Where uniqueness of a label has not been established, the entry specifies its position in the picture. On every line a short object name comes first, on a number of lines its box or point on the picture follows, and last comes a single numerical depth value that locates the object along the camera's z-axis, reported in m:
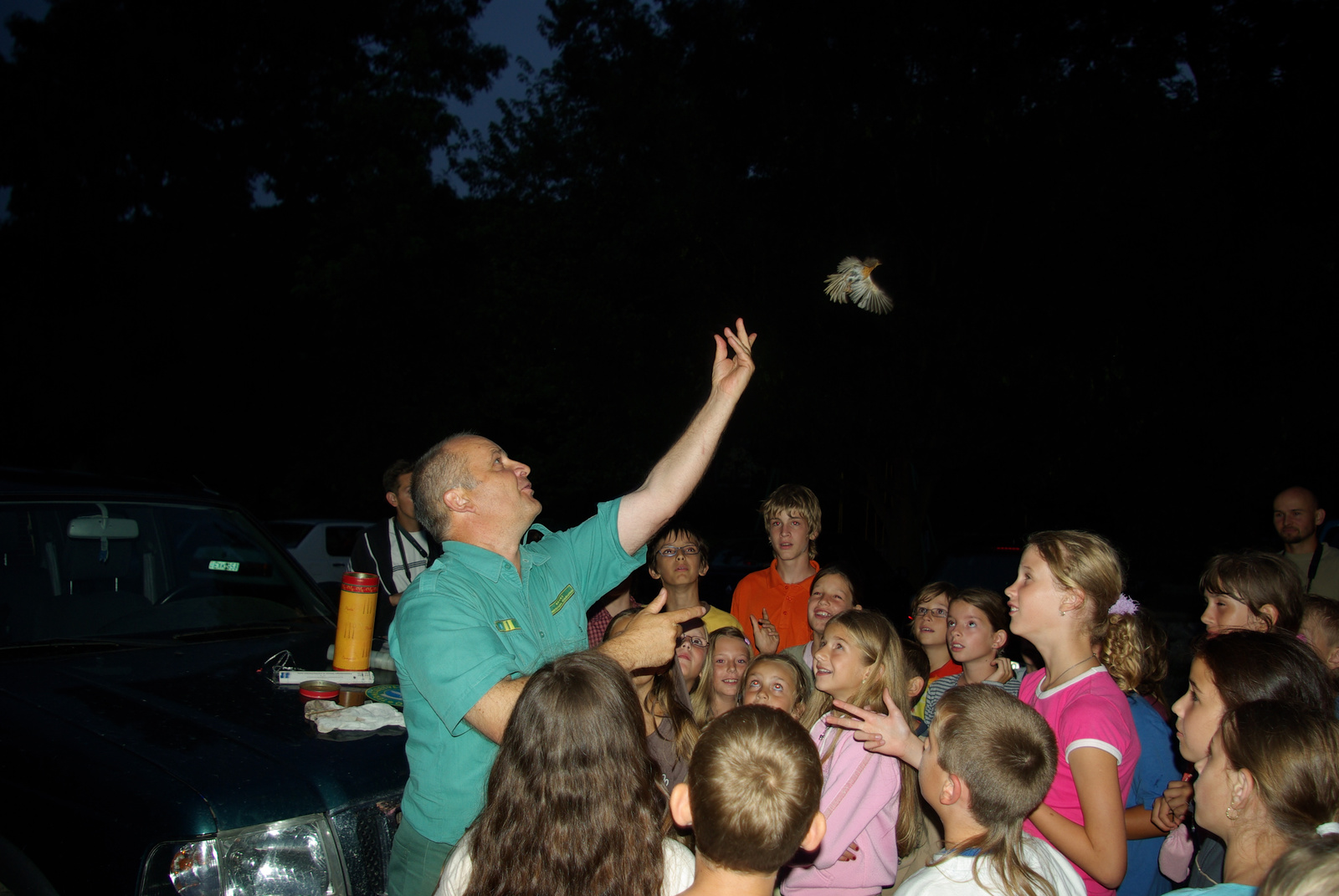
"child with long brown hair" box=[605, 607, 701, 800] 3.45
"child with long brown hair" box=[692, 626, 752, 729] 4.22
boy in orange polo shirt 5.06
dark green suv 2.40
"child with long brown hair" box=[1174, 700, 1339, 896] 2.14
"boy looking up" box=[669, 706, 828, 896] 1.91
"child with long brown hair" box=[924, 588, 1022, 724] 4.20
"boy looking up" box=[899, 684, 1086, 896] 2.25
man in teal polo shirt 2.30
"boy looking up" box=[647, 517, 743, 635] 5.00
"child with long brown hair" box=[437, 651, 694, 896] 1.90
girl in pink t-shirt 2.68
